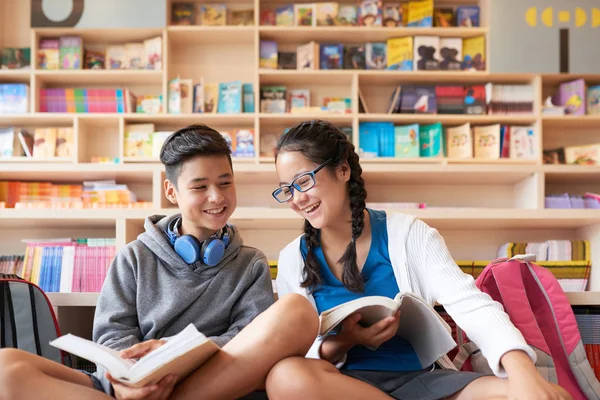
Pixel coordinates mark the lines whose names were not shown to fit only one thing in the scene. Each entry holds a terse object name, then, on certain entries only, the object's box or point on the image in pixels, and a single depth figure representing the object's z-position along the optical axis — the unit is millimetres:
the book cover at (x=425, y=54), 4051
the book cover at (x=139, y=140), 4074
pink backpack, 1429
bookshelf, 3812
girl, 1149
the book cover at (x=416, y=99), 4098
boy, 1479
